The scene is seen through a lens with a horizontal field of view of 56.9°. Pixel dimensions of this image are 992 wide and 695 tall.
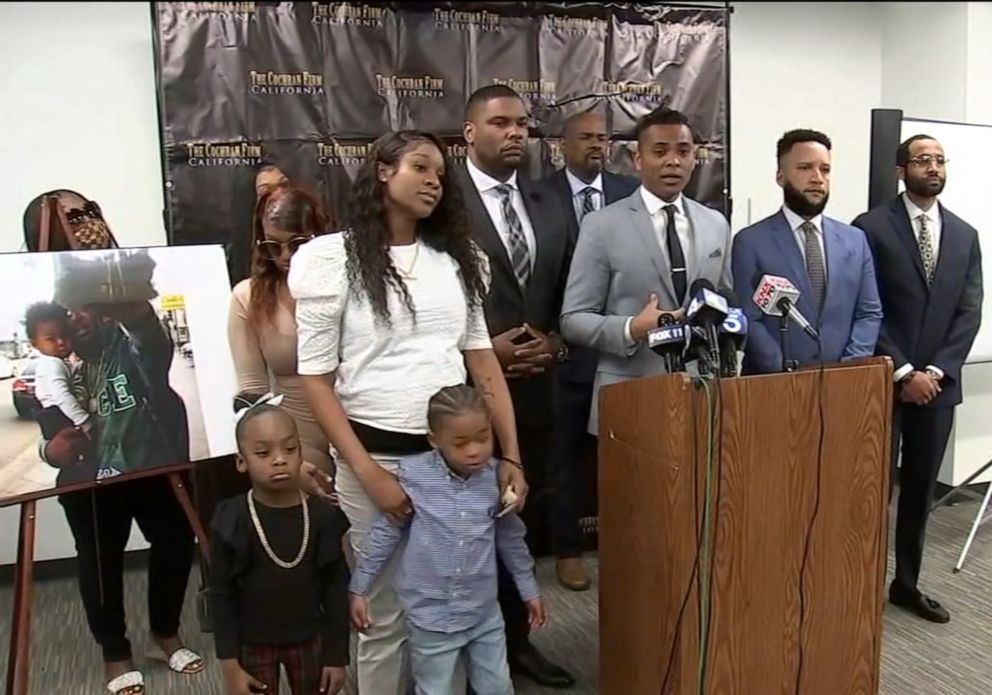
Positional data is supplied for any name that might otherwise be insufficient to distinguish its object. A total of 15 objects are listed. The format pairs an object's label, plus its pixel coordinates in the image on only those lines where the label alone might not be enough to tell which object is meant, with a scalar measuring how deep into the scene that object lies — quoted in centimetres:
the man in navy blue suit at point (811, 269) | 266
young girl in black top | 191
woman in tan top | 241
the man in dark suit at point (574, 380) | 313
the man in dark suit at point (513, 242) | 275
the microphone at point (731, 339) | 185
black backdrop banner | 331
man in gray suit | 250
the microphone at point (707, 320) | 181
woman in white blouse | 184
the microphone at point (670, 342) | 186
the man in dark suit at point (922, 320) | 291
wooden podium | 188
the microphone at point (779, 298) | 202
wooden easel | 222
